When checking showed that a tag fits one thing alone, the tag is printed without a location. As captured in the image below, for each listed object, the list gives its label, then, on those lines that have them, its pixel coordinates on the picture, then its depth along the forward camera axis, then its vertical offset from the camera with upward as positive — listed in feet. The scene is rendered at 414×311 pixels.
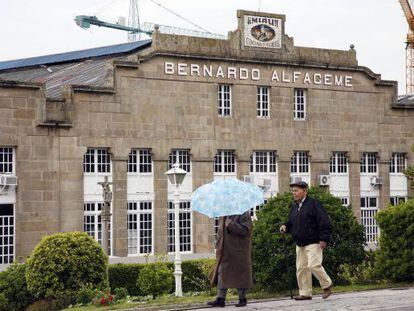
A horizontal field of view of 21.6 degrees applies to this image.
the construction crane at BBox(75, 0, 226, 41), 261.85 +42.78
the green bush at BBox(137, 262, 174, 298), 86.17 -6.74
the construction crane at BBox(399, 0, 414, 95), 262.67 +39.42
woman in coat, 61.41 -3.56
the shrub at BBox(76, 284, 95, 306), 74.59 -6.90
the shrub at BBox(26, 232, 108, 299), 80.59 -5.21
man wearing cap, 62.23 -2.09
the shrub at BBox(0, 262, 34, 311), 88.58 -7.62
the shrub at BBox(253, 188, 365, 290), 73.92 -3.46
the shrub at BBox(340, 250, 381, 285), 78.18 -5.75
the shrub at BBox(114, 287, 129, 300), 76.77 -6.97
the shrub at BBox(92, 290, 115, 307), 69.36 -6.69
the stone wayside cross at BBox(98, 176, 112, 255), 115.34 -1.64
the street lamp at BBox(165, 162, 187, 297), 78.07 -1.37
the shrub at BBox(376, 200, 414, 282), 75.56 -3.50
